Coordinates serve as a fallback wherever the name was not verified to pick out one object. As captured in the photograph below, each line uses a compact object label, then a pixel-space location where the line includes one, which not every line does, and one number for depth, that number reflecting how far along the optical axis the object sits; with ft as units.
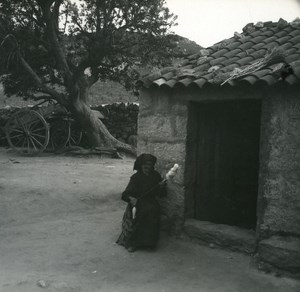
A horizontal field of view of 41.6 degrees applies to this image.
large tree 41.52
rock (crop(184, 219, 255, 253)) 15.21
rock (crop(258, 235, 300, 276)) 13.30
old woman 16.02
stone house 13.76
